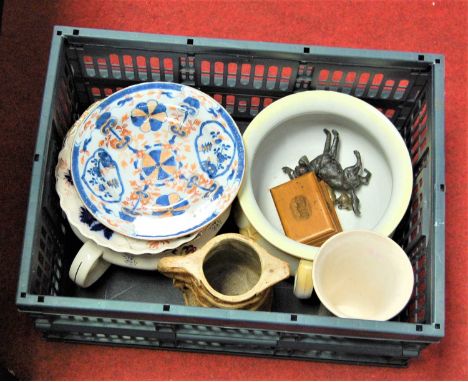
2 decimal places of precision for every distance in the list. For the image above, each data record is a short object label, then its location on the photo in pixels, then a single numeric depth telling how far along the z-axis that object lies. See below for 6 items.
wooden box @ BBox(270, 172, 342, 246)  0.81
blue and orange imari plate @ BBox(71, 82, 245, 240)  0.82
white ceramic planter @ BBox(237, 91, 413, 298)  0.80
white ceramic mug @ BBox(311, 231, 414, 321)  0.75
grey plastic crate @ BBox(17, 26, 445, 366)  0.73
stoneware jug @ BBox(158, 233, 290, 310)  0.75
